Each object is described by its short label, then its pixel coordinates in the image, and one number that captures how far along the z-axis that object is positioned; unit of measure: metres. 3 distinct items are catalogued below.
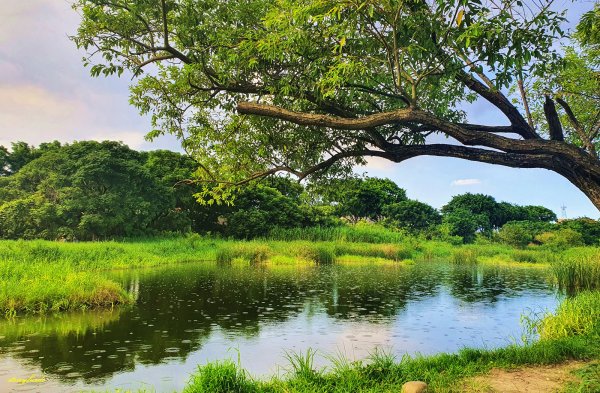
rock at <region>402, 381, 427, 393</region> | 5.95
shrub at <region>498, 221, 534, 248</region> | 51.54
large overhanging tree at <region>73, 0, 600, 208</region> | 6.84
